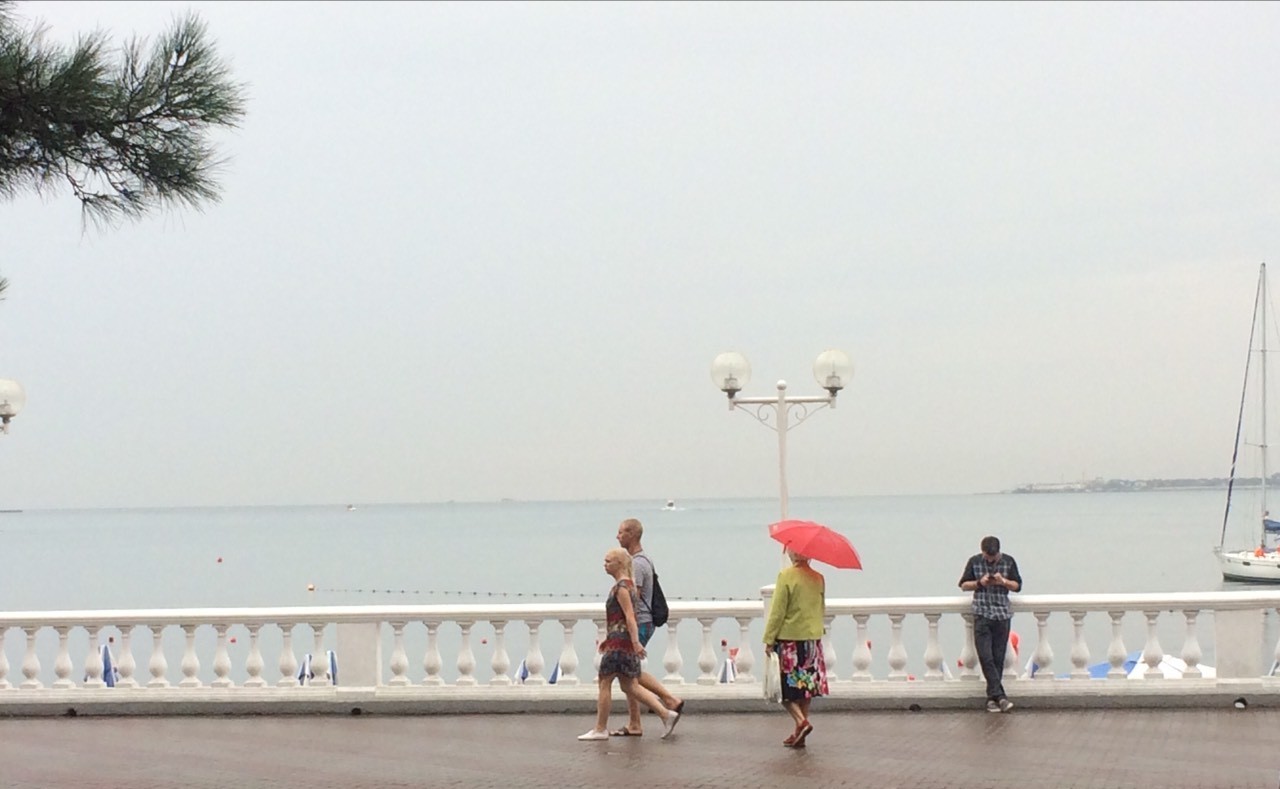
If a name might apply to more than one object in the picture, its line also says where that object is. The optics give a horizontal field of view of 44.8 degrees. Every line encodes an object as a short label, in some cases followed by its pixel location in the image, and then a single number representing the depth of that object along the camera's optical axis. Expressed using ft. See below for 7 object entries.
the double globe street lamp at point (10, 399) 53.47
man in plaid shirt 45.65
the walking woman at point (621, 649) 41.55
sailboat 254.27
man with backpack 42.60
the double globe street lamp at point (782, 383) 52.21
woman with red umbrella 40.60
